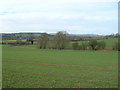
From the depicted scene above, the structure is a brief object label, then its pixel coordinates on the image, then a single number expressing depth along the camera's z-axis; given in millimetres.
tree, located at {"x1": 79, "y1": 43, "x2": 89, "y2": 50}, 71375
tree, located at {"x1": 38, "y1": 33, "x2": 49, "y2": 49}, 79225
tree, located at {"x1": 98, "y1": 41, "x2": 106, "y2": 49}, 69350
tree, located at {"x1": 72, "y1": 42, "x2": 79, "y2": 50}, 71962
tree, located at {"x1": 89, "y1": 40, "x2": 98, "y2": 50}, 69756
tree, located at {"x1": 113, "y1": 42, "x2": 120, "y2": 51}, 65100
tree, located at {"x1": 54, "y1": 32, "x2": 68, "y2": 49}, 74875
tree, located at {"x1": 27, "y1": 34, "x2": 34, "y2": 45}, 93875
